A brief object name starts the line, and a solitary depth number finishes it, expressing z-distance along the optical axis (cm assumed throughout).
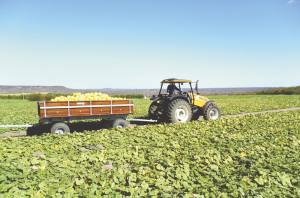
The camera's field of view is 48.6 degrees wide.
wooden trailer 1323
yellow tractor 1627
